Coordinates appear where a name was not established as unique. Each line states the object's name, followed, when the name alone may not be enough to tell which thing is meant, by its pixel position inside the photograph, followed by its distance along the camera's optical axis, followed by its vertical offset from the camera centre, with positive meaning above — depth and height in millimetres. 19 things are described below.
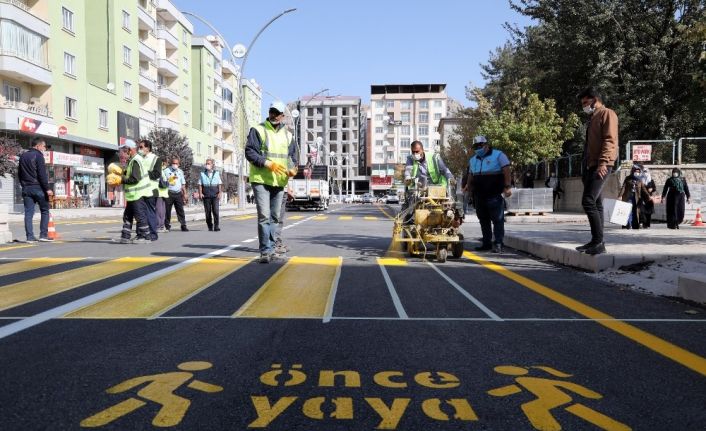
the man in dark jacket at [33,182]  10961 +205
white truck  35062 +124
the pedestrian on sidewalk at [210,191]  14070 +79
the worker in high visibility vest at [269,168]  7836 +349
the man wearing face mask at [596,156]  7254 +508
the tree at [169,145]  45344 +3801
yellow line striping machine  8234 -366
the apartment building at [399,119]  123688 +15980
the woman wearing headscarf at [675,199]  14633 -30
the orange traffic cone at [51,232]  12013 -794
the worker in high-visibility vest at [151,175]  11039 +352
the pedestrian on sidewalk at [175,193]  14297 +27
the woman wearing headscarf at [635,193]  13914 +106
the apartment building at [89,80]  32062 +7780
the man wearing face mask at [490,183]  9484 +216
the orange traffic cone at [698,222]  16766 -678
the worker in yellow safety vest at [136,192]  10648 +31
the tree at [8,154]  27462 +1786
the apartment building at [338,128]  132375 +14995
